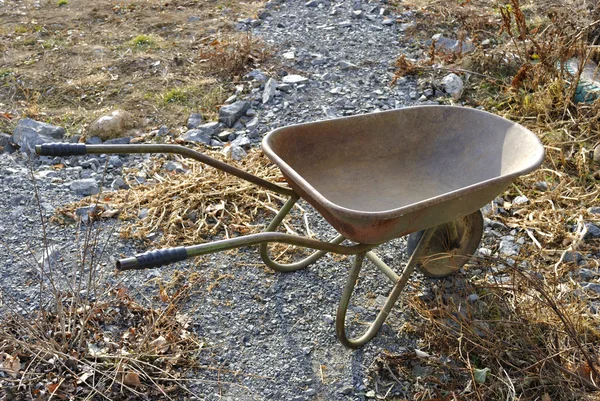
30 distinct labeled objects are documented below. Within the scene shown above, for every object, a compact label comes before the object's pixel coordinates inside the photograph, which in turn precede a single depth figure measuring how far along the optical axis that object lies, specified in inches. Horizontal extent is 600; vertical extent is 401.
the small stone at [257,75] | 204.6
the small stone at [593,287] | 120.7
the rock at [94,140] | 180.2
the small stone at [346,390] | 102.1
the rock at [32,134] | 172.1
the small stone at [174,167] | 161.2
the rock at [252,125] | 179.0
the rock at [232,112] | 184.2
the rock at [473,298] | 118.3
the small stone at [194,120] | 185.8
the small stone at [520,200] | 147.0
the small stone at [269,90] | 192.0
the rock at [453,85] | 191.2
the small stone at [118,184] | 157.1
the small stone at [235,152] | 164.2
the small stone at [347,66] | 211.6
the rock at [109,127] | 182.5
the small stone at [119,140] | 180.1
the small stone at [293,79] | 201.6
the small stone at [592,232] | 135.2
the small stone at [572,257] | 128.7
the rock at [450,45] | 215.6
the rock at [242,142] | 171.0
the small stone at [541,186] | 152.2
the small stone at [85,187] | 152.4
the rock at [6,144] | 172.7
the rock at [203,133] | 175.5
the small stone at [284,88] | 197.3
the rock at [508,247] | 132.1
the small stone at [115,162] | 166.2
